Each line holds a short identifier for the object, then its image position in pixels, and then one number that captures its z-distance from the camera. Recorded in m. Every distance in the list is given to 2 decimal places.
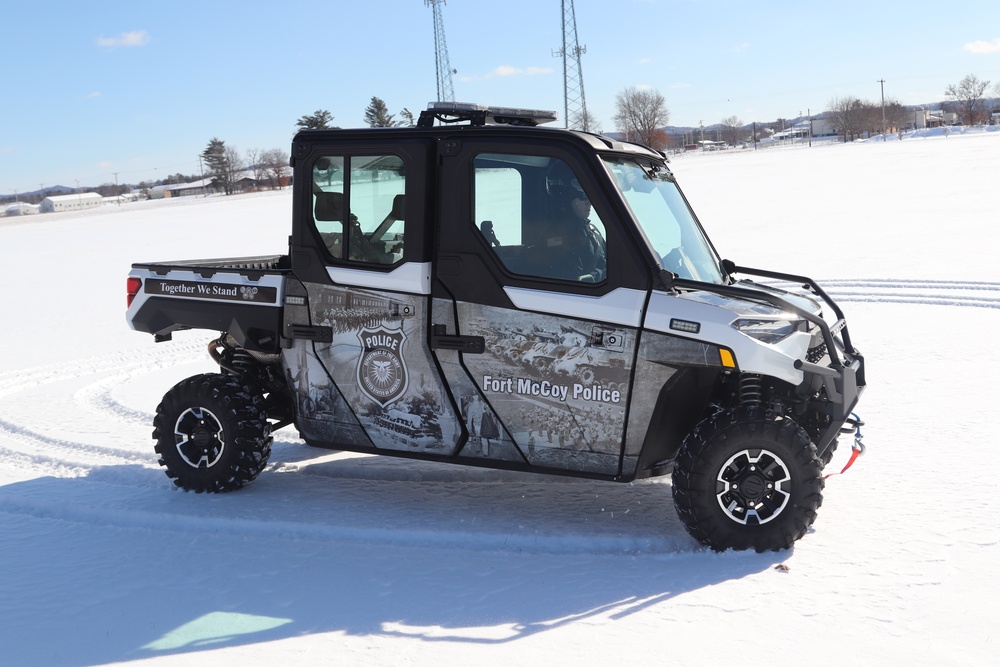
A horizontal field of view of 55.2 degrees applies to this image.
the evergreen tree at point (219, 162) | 92.31
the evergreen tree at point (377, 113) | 65.94
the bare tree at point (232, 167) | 87.12
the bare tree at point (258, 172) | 92.44
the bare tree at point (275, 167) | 78.75
